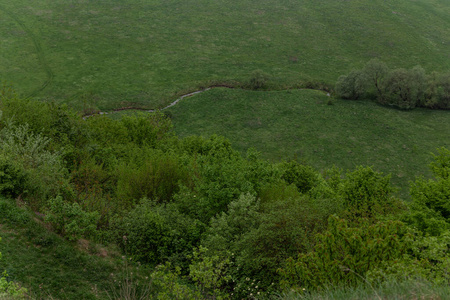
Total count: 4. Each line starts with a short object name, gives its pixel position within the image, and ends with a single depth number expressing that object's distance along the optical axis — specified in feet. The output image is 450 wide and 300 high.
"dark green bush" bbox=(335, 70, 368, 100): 262.08
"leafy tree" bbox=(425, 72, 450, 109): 257.14
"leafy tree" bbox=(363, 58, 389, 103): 264.93
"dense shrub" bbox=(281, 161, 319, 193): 146.10
